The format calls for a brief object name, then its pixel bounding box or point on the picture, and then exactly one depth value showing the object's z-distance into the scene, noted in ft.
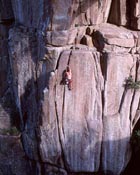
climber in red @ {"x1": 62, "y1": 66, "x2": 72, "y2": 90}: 34.09
